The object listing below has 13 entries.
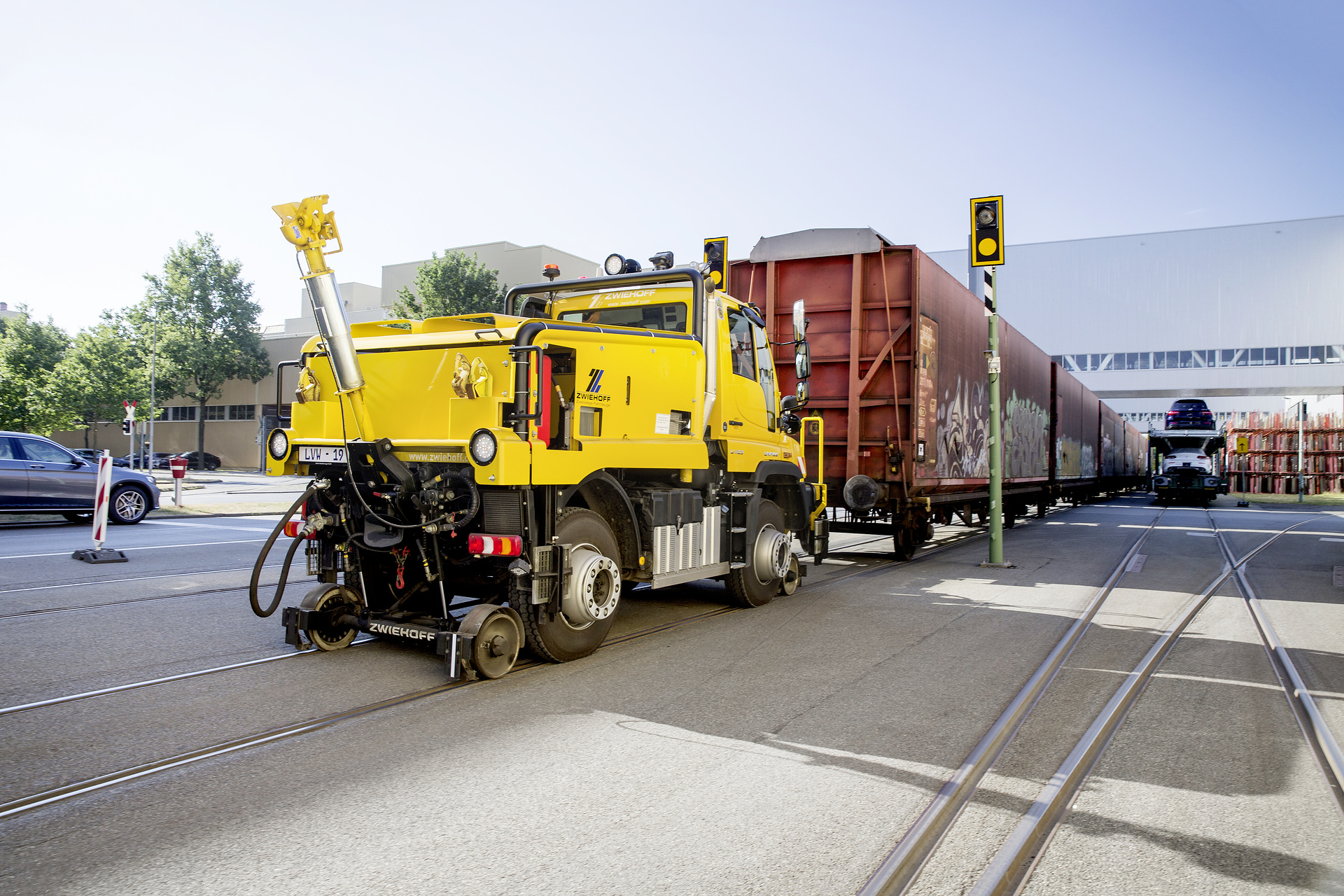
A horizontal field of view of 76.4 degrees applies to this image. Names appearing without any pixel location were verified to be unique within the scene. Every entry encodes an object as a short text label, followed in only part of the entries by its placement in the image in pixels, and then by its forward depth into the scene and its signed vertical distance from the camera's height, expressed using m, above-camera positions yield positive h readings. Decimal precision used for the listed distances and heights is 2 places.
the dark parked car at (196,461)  54.72 +0.11
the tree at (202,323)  50.88 +8.58
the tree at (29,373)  44.00 +4.90
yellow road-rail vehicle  5.16 -0.03
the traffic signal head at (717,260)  7.20 +1.74
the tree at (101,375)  46.69 +4.95
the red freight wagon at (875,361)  10.98 +1.34
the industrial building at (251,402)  53.19 +4.06
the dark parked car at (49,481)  13.83 -0.30
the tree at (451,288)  44.28 +9.08
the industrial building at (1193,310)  52.19 +9.81
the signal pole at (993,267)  10.68 +2.48
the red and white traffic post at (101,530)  10.13 -0.81
